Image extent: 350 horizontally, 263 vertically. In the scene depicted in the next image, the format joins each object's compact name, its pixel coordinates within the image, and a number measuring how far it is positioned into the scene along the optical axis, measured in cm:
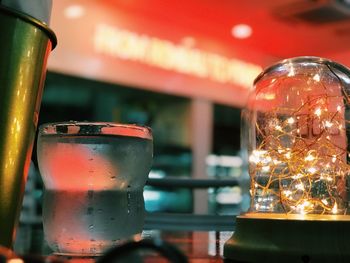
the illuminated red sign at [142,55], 344
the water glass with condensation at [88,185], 46
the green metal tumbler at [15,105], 39
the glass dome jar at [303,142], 65
